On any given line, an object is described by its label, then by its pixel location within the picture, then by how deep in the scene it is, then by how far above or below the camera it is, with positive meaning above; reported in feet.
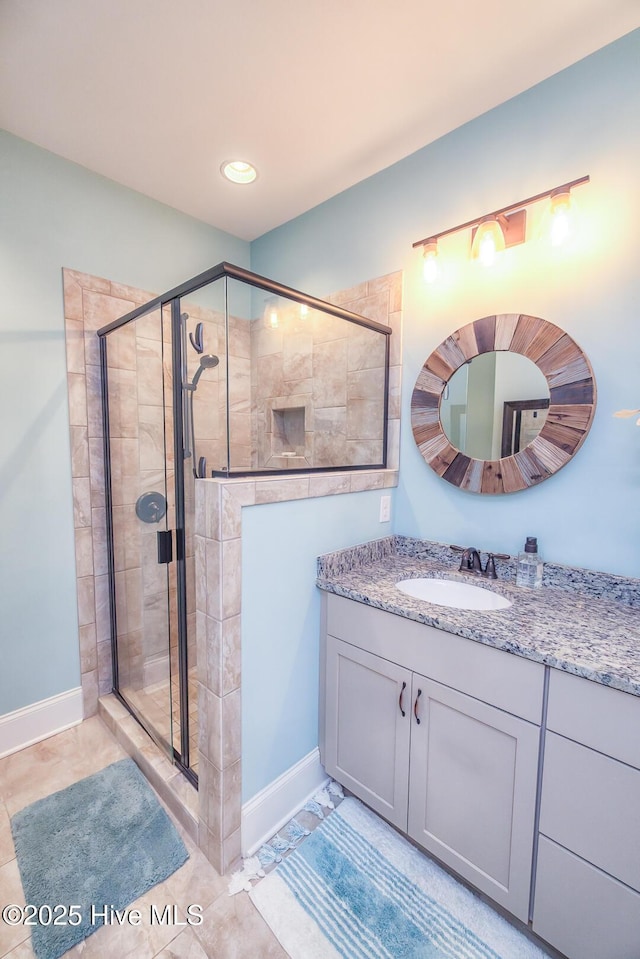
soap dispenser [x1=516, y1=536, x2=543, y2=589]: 4.73 -1.47
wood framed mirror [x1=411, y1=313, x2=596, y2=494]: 4.52 +0.48
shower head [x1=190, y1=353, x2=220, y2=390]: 4.65 +0.92
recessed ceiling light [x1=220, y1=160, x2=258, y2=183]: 5.96 +4.18
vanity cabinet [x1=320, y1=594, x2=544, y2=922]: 3.40 -2.95
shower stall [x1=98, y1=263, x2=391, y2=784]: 4.59 +0.27
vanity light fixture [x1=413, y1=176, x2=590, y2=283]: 4.72 +2.62
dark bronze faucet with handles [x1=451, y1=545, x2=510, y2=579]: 5.09 -1.58
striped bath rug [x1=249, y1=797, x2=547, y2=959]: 3.57 -4.57
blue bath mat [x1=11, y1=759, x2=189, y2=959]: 3.77 -4.57
